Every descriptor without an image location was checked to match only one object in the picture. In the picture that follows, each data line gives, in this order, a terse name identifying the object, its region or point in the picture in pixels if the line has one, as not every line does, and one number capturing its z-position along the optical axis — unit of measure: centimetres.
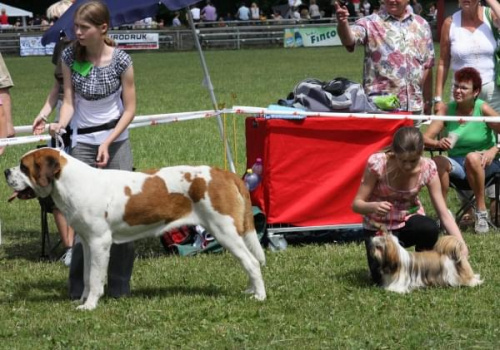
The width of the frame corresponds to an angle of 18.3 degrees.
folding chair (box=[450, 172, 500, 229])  1248
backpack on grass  1148
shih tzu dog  935
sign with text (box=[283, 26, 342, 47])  5990
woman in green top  1212
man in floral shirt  1208
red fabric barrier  1164
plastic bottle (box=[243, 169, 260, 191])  1172
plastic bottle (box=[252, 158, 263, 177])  1175
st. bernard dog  877
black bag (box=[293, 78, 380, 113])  1177
